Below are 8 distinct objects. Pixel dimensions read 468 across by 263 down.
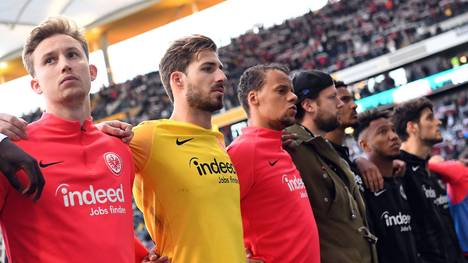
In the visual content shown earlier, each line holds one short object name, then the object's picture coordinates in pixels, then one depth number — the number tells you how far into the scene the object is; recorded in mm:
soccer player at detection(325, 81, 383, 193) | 4090
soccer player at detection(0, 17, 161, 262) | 2043
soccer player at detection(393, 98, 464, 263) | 4570
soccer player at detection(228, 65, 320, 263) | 3027
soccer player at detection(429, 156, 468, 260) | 5418
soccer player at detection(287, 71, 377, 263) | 3336
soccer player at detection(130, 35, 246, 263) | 2570
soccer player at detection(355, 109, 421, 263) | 4043
